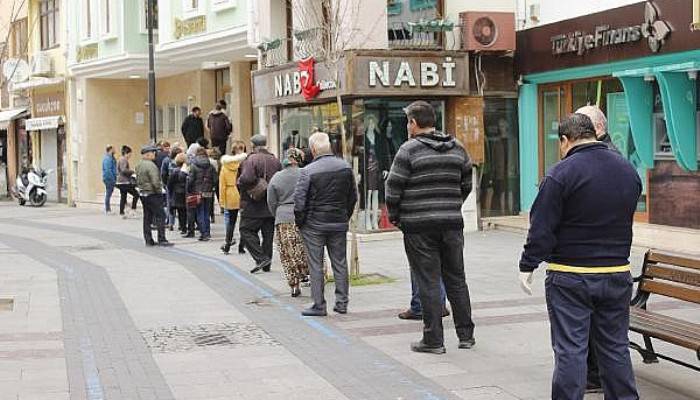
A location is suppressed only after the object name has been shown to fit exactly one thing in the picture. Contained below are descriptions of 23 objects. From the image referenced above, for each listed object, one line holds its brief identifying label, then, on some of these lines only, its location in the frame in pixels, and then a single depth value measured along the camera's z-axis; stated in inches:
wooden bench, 252.2
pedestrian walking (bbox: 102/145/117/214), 1024.9
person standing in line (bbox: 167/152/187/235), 714.2
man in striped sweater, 311.1
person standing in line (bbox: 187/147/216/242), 681.6
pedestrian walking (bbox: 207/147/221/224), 701.9
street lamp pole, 887.7
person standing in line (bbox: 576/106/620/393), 239.5
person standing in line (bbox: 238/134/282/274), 509.7
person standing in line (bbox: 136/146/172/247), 642.2
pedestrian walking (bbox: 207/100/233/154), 881.5
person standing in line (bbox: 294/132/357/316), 385.7
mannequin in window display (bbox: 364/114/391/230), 658.2
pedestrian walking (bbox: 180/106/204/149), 927.0
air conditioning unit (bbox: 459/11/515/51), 666.2
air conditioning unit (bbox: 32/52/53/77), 1246.3
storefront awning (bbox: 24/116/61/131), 1256.8
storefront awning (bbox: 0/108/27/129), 1421.0
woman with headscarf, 434.9
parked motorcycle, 1245.1
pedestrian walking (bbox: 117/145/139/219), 888.9
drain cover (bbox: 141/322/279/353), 338.2
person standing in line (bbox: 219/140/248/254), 614.2
